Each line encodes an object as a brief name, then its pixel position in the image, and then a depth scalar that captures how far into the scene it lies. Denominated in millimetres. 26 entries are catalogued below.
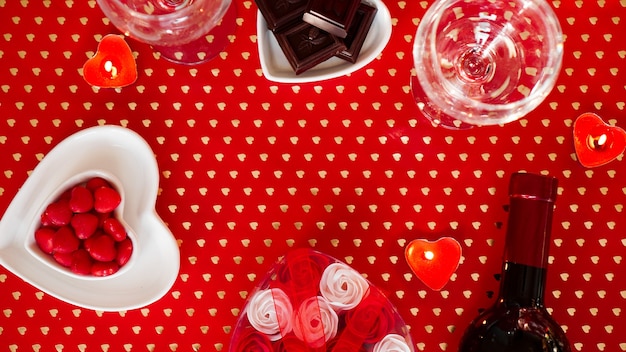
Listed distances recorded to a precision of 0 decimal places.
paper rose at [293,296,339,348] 737
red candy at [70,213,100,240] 768
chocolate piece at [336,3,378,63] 763
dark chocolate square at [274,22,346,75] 758
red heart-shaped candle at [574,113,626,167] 823
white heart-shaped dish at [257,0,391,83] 770
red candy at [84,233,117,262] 766
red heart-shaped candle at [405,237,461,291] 822
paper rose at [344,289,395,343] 757
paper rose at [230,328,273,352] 748
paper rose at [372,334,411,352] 750
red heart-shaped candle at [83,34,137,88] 815
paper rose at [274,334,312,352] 732
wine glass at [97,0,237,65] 738
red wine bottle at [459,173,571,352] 642
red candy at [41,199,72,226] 765
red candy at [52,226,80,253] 764
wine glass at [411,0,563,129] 744
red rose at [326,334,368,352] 739
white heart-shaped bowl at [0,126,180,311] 779
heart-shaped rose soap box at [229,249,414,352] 744
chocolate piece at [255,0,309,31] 750
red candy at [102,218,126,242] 772
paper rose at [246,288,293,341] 747
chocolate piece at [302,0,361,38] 731
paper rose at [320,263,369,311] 768
